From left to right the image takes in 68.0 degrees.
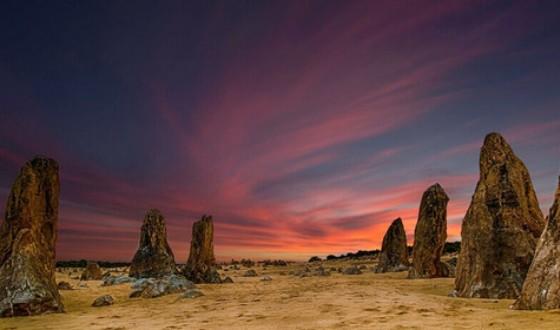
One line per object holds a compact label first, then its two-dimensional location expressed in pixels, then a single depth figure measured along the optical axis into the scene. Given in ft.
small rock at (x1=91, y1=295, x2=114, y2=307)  48.37
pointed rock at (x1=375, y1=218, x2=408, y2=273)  100.27
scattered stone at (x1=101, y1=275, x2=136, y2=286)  69.28
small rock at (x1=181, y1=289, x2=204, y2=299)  51.47
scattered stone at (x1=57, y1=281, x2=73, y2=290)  63.46
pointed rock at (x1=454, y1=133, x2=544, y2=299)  40.91
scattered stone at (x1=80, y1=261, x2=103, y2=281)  94.09
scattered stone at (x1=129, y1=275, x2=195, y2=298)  55.11
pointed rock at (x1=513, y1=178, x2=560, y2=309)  25.41
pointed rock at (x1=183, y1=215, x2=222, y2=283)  87.71
